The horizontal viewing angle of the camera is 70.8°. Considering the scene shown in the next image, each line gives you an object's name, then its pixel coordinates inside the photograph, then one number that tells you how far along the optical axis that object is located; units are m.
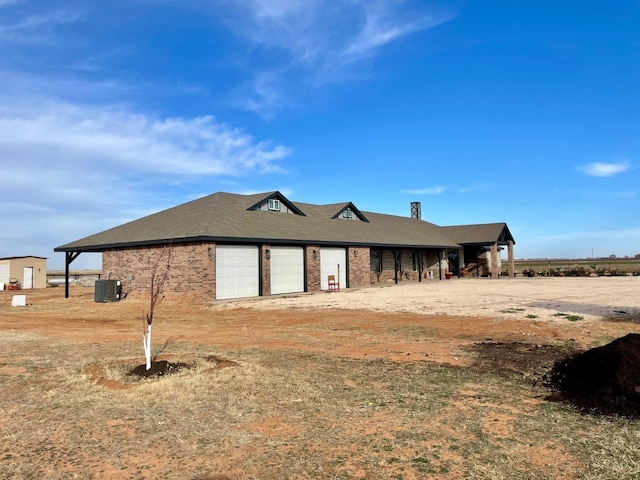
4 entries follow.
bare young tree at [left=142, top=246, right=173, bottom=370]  8.01
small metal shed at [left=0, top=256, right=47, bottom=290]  41.47
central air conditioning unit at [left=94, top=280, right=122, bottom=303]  24.92
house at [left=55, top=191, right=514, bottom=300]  23.38
